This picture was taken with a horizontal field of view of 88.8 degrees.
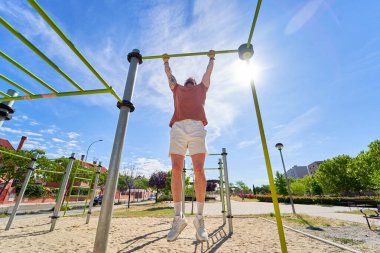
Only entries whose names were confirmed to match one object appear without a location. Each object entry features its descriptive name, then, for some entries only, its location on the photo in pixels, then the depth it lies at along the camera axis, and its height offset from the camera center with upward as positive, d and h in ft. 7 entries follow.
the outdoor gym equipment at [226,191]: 18.81 +1.31
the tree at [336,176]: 121.19 +17.51
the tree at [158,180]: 102.58 +11.85
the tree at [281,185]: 113.60 +10.79
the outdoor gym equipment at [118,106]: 5.43 +3.26
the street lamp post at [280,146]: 44.79 +12.54
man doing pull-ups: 8.77 +2.63
